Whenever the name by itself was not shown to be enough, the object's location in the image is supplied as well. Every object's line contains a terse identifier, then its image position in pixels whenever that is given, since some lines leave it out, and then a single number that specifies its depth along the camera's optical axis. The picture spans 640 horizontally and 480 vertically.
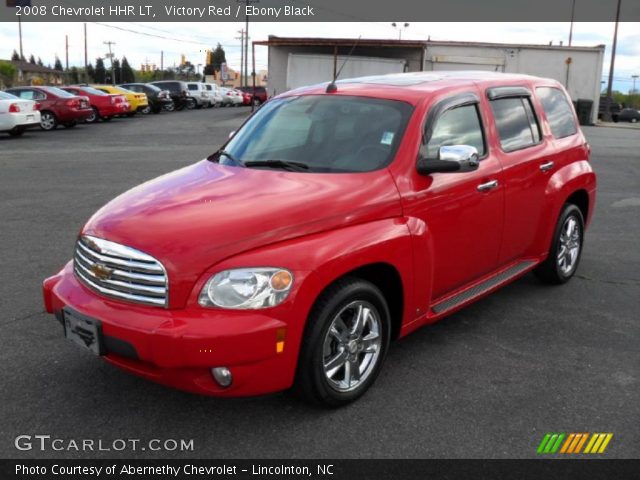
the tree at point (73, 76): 98.74
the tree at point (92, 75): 129.50
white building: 31.72
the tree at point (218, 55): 131.50
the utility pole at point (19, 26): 61.36
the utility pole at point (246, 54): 74.65
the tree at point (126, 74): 127.79
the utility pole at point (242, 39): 83.45
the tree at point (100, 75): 123.25
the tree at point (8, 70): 107.78
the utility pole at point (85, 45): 81.69
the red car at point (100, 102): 26.41
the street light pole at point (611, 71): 40.03
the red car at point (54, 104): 22.64
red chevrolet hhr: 3.12
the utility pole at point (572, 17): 62.94
